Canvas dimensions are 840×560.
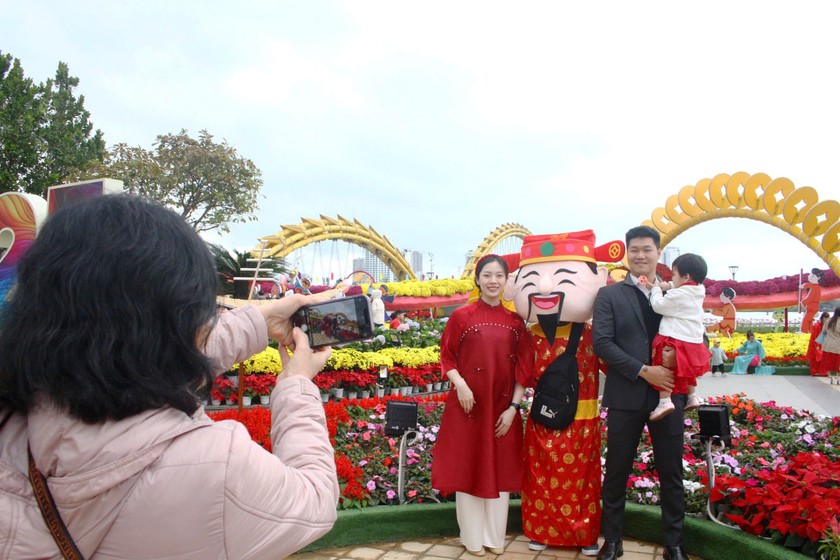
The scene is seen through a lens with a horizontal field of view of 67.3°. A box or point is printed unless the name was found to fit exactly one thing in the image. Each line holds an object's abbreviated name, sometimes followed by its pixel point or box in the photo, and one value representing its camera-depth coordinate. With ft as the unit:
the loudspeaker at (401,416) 12.57
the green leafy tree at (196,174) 69.92
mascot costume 11.56
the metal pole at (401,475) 12.74
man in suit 10.84
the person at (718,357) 43.16
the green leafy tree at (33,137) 55.26
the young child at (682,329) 10.37
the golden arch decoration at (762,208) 42.80
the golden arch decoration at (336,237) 52.60
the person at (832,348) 37.27
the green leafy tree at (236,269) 34.04
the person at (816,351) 41.27
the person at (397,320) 39.44
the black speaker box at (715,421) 11.41
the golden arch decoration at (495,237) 87.00
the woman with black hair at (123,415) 3.22
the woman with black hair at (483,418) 11.62
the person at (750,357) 44.57
